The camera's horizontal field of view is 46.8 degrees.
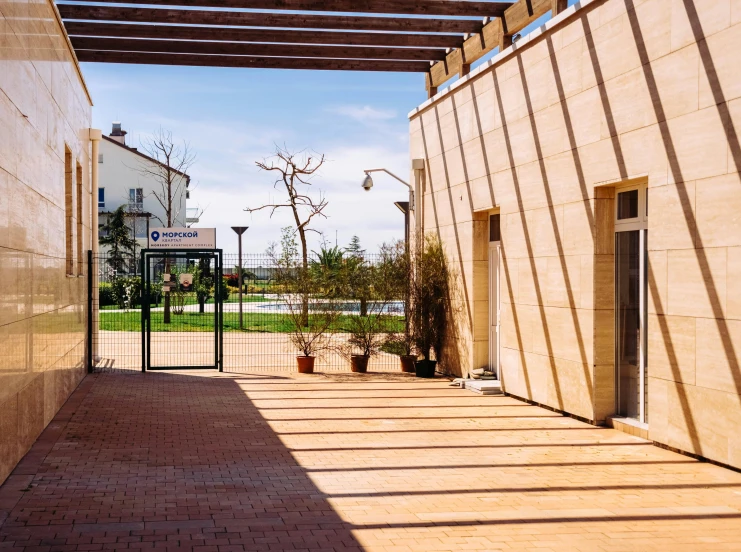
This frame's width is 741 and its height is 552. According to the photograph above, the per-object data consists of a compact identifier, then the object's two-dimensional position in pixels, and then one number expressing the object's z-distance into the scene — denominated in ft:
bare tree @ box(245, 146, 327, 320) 110.32
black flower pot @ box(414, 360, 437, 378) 49.60
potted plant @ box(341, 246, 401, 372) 51.06
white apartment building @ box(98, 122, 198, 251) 164.45
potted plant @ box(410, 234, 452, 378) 49.67
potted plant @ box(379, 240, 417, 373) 50.80
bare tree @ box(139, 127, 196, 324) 81.84
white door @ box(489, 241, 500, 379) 44.37
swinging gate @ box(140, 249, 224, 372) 51.85
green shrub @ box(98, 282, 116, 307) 99.71
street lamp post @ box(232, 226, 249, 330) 64.23
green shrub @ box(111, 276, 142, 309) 97.93
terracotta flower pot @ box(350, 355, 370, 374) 52.21
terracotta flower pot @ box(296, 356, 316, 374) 51.72
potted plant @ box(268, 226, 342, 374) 52.31
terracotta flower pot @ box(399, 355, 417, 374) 51.19
